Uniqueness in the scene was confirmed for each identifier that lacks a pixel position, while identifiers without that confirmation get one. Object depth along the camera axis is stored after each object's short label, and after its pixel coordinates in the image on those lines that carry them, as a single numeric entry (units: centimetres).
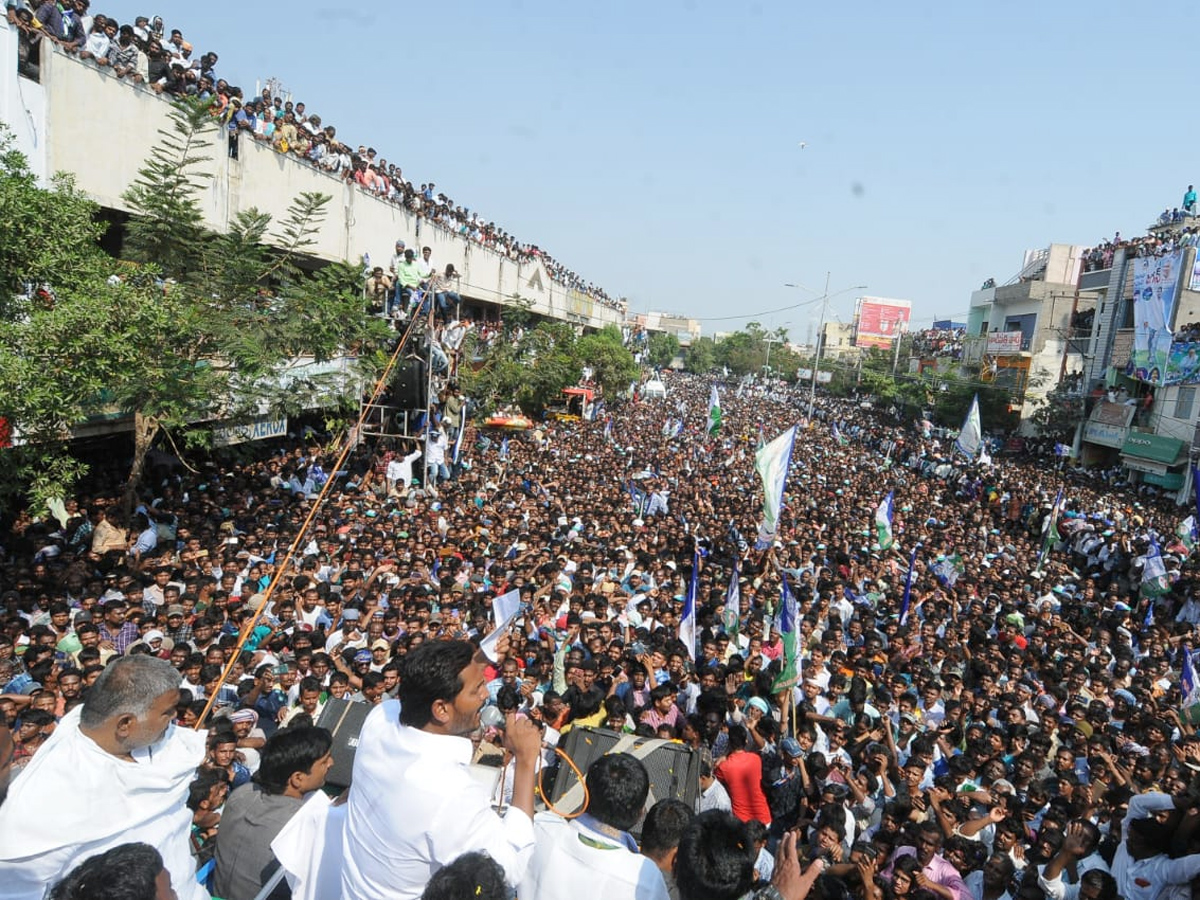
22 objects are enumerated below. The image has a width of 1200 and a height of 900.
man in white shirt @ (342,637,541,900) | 204
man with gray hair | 208
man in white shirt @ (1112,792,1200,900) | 336
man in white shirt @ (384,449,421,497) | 1337
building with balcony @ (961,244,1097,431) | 3444
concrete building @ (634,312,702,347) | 9993
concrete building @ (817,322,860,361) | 10891
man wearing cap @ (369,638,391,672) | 609
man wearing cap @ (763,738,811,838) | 484
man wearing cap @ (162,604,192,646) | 629
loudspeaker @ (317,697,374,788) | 343
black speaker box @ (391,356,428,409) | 1356
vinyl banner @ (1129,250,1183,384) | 2502
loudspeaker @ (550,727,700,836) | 339
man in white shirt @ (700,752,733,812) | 432
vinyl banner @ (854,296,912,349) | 7581
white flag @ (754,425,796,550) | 1045
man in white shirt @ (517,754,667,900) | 223
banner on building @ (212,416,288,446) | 1021
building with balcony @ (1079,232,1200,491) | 2377
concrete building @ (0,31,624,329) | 970
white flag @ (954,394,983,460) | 1944
